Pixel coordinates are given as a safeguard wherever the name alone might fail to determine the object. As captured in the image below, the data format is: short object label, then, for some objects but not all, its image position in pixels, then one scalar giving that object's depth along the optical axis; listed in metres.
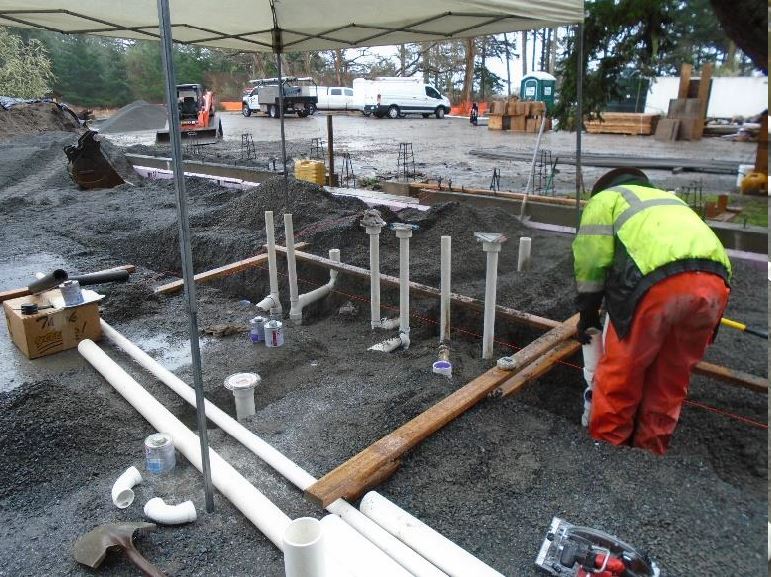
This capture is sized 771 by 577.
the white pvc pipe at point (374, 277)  4.55
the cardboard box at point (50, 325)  4.03
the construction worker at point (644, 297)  2.69
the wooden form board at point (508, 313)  3.35
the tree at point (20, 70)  29.61
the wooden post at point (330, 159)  10.93
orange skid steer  20.97
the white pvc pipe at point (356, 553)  2.03
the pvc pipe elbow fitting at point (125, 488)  2.51
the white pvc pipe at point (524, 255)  5.90
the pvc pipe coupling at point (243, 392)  3.45
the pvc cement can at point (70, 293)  4.14
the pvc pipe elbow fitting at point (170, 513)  2.38
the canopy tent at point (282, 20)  5.09
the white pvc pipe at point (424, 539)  2.04
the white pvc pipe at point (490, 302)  3.86
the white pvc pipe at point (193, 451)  2.32
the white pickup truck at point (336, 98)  33.12
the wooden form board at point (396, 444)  2.48
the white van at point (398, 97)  29.98
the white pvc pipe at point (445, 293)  4.12
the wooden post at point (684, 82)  14.90
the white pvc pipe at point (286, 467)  2.11
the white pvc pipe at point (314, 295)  5.34
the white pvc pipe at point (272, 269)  5.20
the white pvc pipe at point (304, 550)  1.74
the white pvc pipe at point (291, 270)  5.04
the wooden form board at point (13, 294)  5.02
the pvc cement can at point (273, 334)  4.41
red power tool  2.05
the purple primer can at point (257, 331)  4.52
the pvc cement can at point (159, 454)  2.74
